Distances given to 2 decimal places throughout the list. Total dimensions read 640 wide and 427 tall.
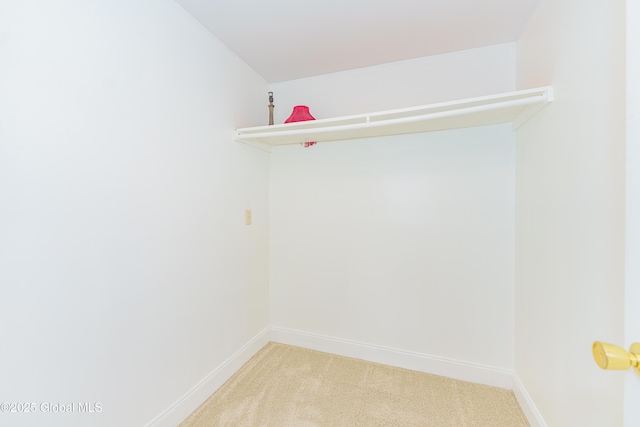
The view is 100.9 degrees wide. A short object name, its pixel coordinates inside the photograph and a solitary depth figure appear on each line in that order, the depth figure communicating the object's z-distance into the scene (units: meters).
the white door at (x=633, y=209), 0.52
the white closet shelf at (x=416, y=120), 1.39
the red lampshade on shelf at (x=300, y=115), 2.05
